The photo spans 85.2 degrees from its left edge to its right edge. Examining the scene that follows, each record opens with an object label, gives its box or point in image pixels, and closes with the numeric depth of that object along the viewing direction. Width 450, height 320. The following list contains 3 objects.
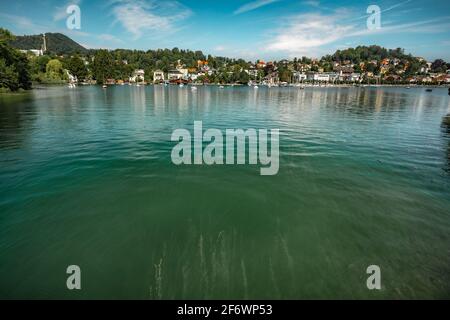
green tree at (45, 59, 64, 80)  157.88
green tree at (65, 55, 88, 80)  184.88
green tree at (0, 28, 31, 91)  71.38
